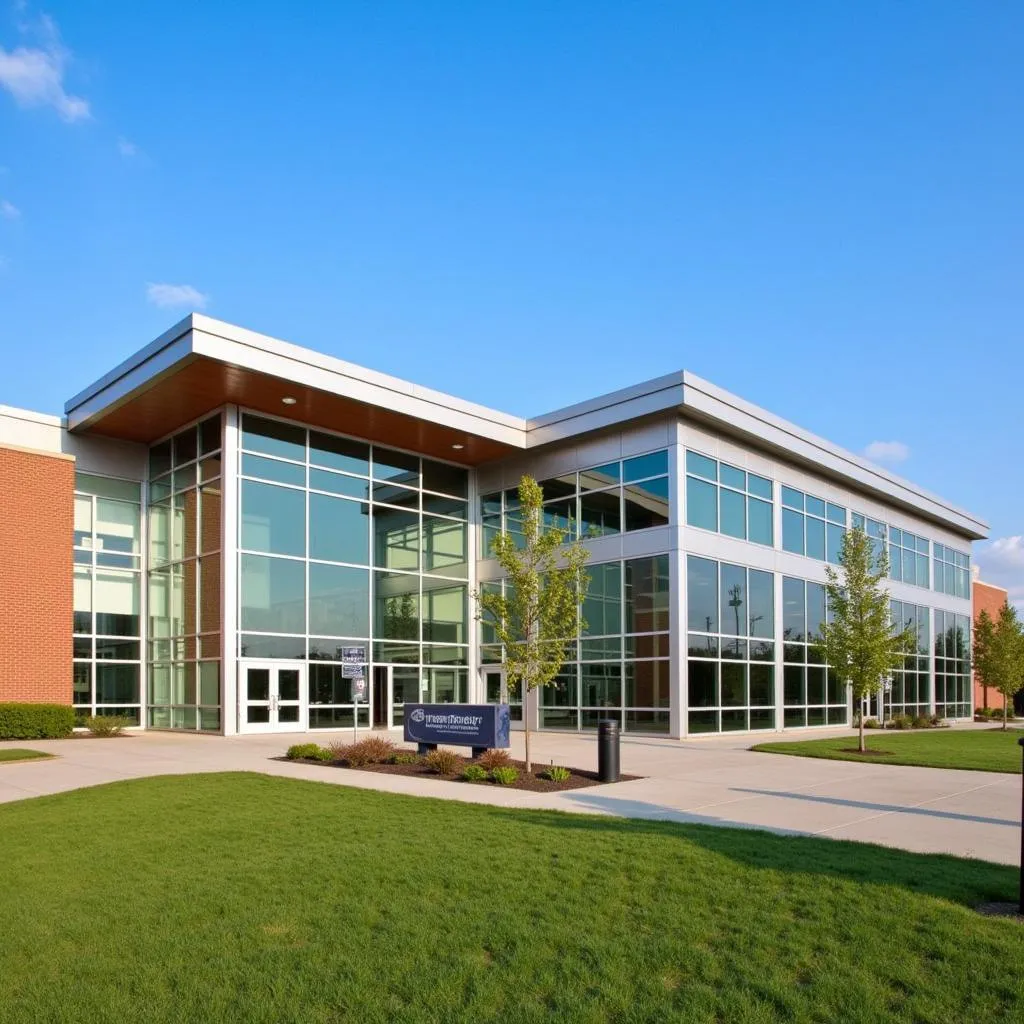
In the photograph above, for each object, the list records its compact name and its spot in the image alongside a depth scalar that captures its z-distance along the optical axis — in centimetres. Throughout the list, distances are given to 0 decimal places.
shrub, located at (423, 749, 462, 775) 1565
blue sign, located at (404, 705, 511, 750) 1675
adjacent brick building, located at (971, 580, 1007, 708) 5384
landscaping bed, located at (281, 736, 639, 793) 1459
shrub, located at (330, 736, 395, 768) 1703
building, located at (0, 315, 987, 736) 2581
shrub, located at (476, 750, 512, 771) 1516
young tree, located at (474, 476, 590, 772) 1692
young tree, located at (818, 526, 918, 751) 2323
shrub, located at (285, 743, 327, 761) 1817
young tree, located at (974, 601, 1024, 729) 3944
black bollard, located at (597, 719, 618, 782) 1509
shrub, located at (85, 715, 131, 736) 2523
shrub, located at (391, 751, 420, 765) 1695
